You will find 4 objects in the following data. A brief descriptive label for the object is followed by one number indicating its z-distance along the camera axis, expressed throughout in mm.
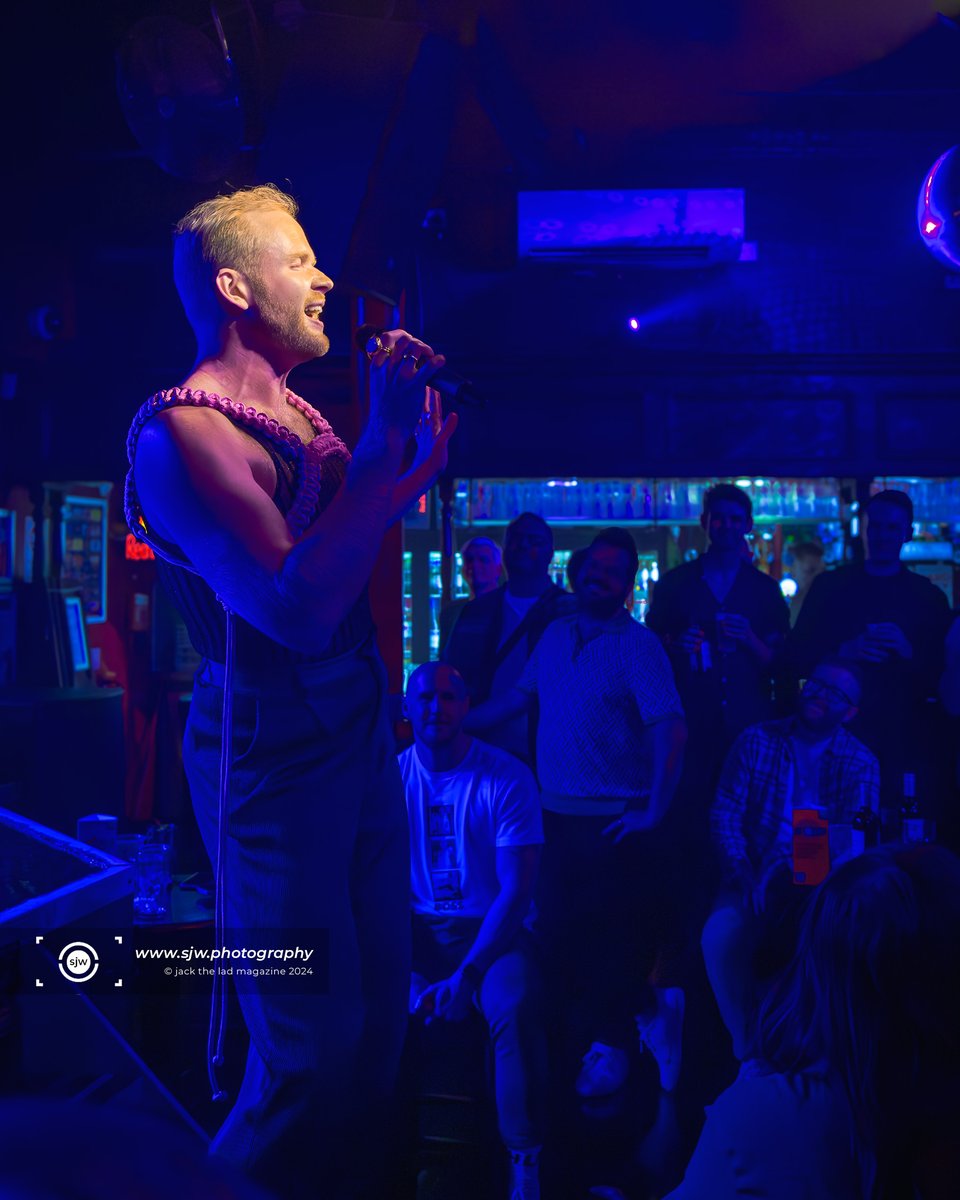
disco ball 3299
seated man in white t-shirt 2412
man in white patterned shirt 2892
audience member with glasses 2977
